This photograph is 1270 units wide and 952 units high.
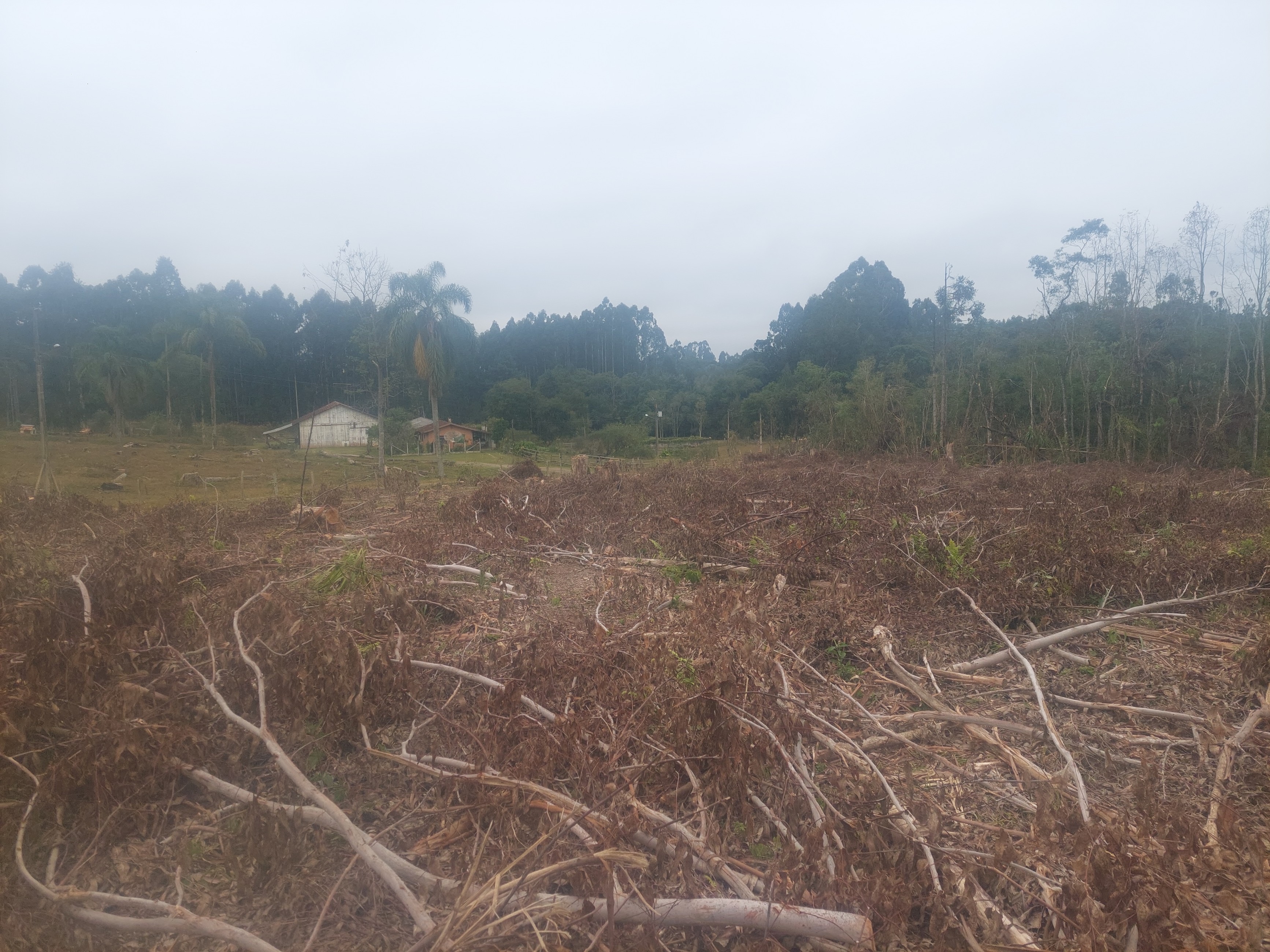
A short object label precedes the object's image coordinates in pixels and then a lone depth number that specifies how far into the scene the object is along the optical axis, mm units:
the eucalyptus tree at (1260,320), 18156
